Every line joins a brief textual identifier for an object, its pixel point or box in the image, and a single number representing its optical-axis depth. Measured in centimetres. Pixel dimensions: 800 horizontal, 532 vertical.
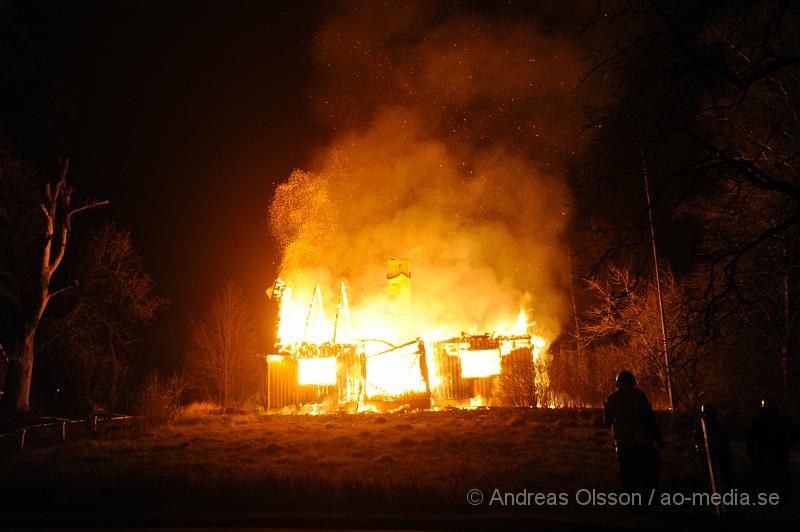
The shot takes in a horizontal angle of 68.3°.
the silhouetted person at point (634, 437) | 738
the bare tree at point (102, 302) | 2569
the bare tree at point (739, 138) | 766
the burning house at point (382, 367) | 2752
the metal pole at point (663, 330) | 1965
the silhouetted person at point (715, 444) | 754
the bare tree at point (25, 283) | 2369
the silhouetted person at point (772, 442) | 905
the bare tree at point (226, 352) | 4331
